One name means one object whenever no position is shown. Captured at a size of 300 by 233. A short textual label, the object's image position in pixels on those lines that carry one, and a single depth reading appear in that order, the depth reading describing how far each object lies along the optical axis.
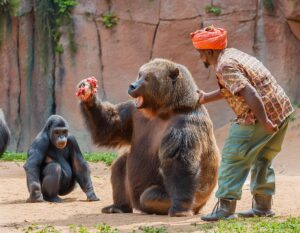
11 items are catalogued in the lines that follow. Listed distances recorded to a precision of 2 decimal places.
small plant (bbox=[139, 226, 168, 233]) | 11.48
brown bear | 14.79
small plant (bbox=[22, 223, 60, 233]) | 11.63
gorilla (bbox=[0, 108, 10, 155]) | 27.44
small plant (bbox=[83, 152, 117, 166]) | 26.05
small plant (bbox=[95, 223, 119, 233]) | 11.54
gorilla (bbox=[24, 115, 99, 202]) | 18.83
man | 12.95
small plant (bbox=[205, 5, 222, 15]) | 32.34
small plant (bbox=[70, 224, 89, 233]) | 11.38
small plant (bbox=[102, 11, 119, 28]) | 32.81
